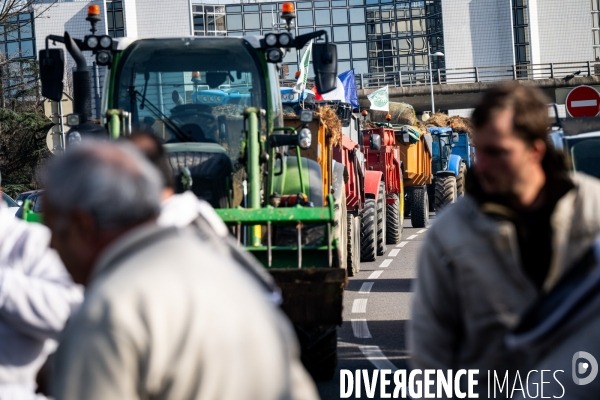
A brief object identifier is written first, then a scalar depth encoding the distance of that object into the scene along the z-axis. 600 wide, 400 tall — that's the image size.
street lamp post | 63.92
